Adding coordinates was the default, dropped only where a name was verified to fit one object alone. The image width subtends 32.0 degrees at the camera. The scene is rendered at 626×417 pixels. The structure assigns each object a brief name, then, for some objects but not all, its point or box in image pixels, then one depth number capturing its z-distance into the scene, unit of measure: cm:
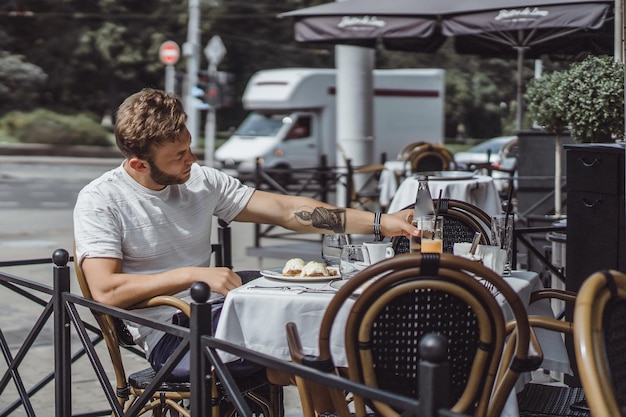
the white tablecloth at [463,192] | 959
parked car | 1224
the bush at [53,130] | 4103
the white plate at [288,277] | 375
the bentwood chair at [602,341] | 232
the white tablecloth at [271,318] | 341
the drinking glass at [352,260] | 378
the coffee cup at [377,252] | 388
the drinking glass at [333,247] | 404
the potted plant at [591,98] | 648
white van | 2812
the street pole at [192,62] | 3712
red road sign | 3516
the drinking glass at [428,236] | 372
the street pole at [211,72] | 3117
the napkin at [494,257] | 381
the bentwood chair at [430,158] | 1309
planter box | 999
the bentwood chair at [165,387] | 380
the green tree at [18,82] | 4478
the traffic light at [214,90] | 3011
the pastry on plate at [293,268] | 384
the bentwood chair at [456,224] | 460
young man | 387
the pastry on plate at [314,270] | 380
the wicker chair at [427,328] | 293
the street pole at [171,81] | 3604
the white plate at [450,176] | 984
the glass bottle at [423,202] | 400
